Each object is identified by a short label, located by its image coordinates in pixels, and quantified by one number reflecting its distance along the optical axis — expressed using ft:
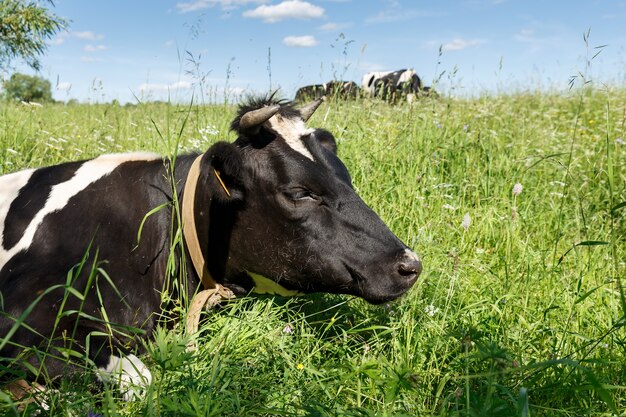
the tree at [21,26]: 51.37
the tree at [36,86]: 130.56
